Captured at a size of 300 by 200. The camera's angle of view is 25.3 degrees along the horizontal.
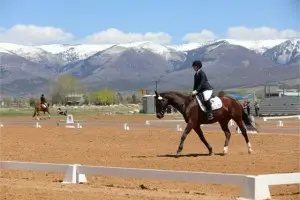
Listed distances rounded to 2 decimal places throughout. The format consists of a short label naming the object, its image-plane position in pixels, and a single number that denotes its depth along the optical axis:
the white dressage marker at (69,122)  39.16
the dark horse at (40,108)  52.25
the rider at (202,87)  19.27
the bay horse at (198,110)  19.72
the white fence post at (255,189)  12.00
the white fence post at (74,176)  15.11
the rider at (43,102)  52.51
